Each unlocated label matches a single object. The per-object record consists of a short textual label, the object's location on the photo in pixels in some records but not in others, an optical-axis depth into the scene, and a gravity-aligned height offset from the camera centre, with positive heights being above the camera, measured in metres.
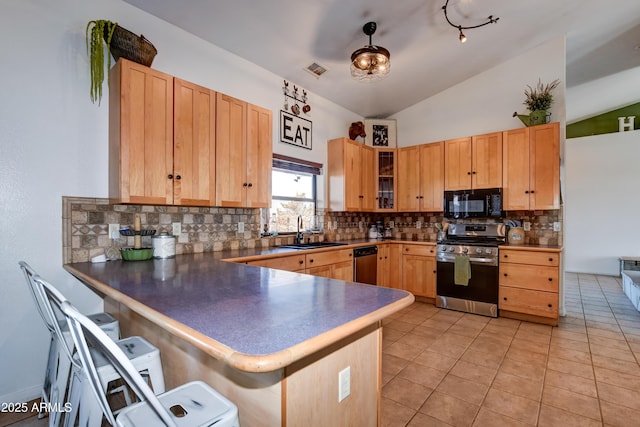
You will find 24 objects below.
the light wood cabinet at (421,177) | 4.39 +0.55
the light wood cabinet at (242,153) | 2.63 +0.56
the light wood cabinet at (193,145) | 2.34 +0.56
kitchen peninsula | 0.79 -0.34
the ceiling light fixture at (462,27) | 3.01 +2.01
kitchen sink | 3.44 -0.40
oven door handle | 3.67 -0.61
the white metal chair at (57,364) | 1.49 -0.82
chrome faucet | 3.73 -0.27
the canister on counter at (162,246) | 2.32 -0.26
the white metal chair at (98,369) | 1.20 -0.70
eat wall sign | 3.67 +1.08
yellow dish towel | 3.80 -0.75
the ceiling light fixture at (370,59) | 2.80 +1.49
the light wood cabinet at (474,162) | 3.91 +0.71
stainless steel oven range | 3.68 -0.71
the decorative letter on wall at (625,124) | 5.97 +1.81
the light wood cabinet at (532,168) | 3.53 +0.56
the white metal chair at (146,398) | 0.70 -0.63
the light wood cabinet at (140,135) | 2.05 +0.57
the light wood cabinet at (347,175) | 4.21 +0.56
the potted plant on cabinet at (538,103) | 3.68 +1.40
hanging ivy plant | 2.01 +1.16
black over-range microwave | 3.86 +0.13
